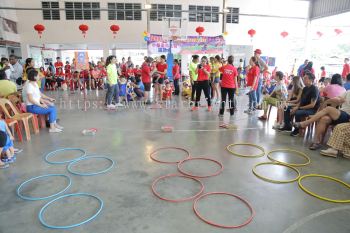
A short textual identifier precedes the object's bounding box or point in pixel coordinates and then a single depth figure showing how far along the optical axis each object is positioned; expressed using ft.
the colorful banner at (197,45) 45.15
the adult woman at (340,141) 13.64
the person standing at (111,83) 26.48
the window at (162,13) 56.59
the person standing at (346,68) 40.91
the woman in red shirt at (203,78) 25.35
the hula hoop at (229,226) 8.23
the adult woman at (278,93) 21.31
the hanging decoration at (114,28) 45.91
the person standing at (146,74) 28.67
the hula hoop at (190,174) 11.97
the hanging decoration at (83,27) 44.66
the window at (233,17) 59.21
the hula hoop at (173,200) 9.78
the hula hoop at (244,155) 14.32
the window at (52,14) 53.93
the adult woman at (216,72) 32.48
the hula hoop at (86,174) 12.03
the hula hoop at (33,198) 9.89
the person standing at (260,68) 24.17
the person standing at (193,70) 27.63
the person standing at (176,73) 35.94
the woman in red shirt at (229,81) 22.68
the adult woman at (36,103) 17.49
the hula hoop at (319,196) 9.81
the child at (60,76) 46.56
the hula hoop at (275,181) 11.29
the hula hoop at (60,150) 13.73
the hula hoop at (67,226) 8.14
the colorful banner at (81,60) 31.50
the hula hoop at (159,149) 13.56
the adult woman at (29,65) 24.43
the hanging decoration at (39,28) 43.43
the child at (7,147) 12.95
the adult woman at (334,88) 16.89
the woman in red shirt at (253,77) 23.70
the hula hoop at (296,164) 13.20
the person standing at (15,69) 27.94
